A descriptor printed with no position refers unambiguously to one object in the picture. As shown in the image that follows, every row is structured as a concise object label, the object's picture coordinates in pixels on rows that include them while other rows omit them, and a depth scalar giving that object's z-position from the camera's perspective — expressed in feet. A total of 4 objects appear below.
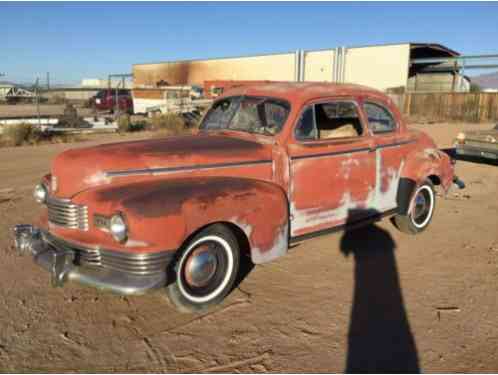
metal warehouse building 105.19
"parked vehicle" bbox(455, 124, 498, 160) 35.87
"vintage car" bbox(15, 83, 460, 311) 10.76
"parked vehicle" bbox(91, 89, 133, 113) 96.80
